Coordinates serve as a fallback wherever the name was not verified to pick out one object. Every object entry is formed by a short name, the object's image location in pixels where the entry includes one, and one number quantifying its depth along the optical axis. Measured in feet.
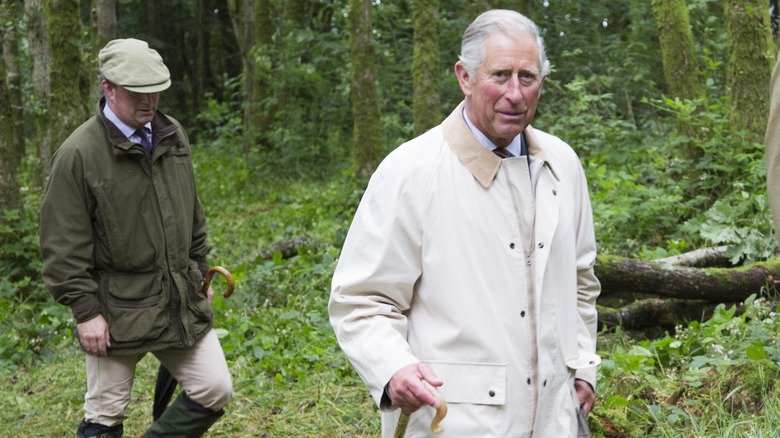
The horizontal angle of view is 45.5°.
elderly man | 9.48
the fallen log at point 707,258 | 25.03
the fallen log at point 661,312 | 22.33
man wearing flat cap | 15.24
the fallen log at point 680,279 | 22.08
